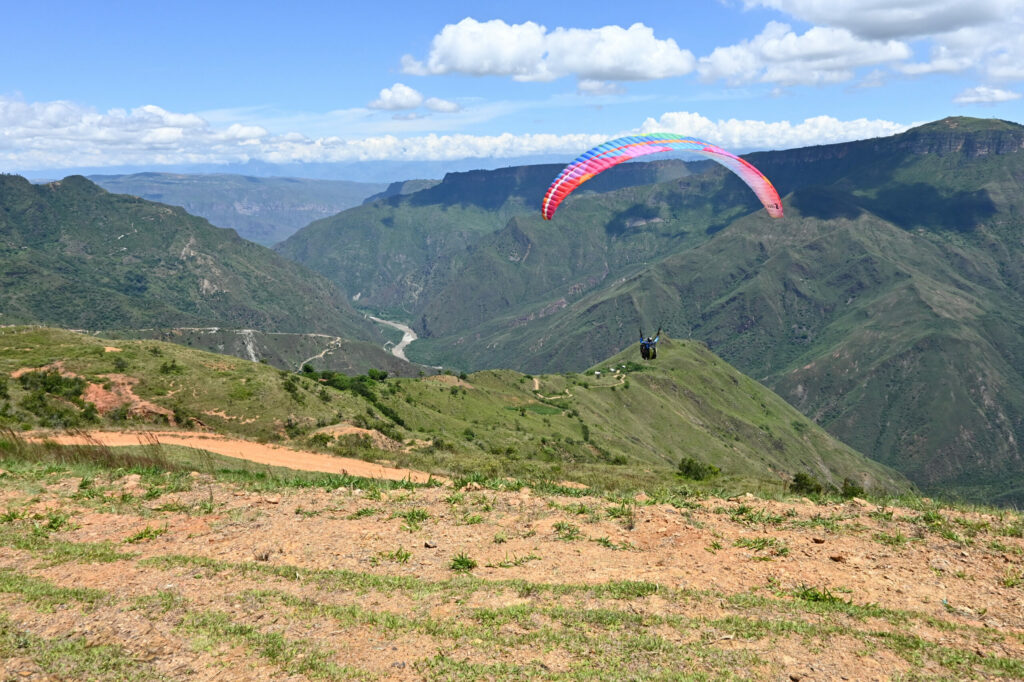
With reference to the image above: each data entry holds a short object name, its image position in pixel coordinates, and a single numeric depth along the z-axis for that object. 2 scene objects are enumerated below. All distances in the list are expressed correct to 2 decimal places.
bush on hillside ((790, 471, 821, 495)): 35.44
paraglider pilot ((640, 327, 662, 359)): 68.11
